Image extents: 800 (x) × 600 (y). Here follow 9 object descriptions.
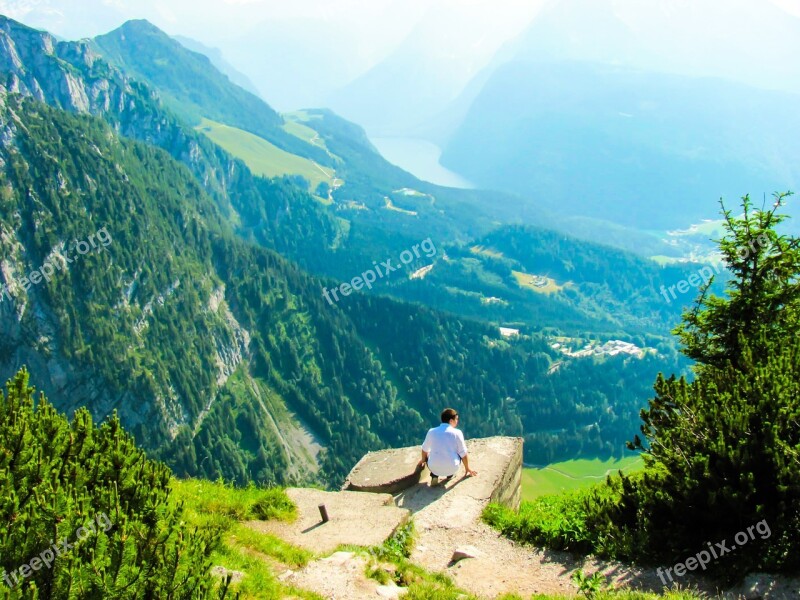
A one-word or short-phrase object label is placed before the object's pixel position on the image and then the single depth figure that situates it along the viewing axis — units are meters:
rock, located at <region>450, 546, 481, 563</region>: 15.10
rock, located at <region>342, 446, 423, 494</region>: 20.38
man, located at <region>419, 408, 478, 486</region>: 19.33
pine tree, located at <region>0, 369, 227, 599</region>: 8.14
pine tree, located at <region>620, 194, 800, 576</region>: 11.38
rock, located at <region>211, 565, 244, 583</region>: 11.18
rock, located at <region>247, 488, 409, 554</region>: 15.16
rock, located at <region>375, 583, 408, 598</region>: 12.08
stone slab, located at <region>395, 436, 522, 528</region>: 17.77
